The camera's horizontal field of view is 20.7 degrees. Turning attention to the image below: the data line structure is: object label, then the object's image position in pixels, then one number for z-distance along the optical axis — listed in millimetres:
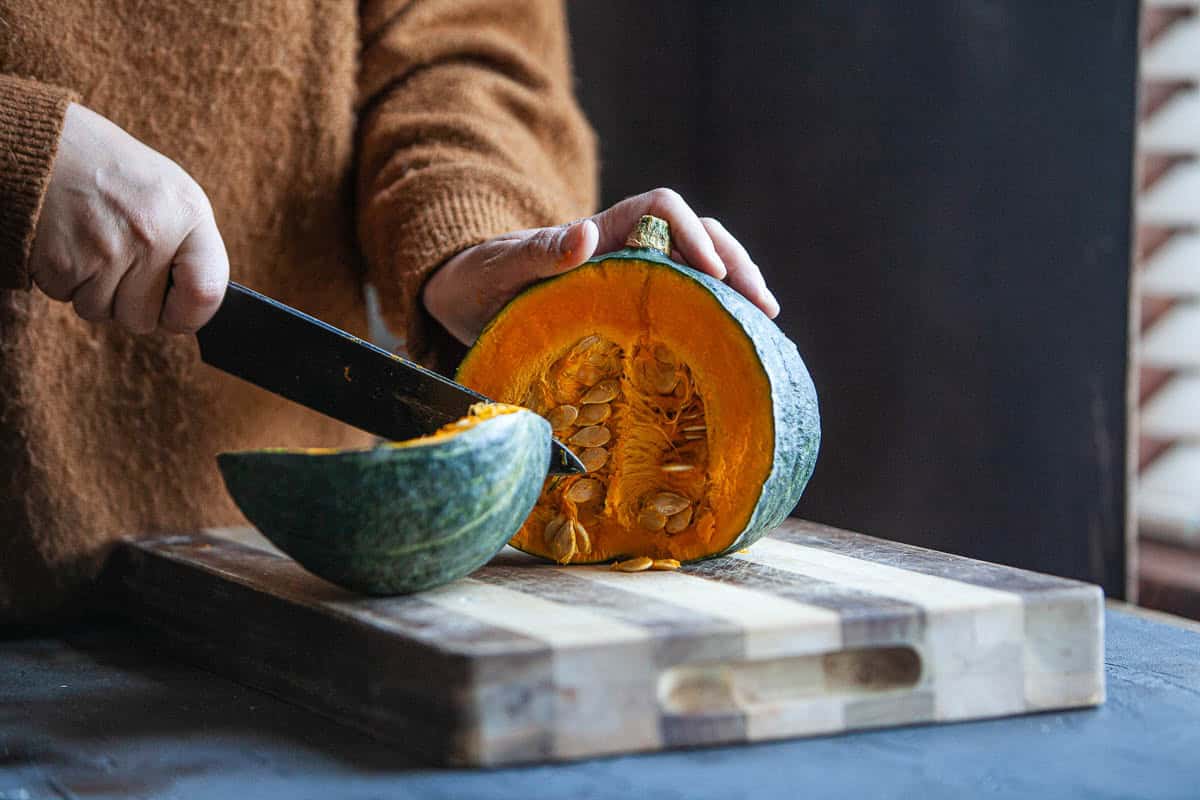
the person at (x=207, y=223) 1430
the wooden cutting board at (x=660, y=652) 1297
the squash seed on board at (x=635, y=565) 1426
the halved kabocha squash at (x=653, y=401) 1412
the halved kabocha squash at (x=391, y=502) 1320
